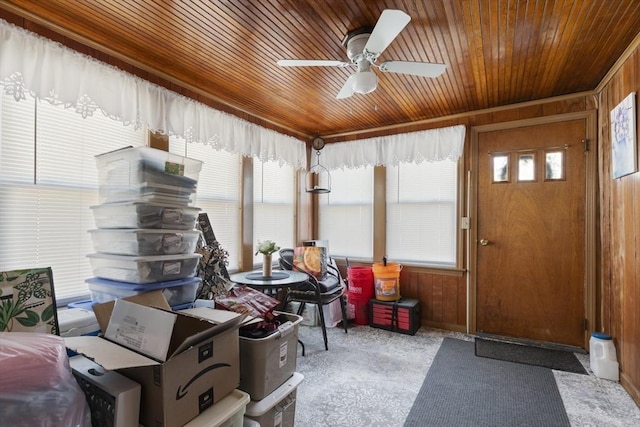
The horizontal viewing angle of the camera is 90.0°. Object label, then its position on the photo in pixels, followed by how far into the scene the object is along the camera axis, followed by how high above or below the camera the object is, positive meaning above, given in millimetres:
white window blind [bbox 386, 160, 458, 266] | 3643 +37
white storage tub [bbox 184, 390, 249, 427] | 1197 -773
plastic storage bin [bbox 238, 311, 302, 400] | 1525 -723
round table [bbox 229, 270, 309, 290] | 2680 -571
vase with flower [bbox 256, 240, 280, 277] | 2975 -369
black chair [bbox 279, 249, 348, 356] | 3123 -786
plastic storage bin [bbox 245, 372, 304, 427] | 1479 -927
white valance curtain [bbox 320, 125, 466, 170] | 3537 +805
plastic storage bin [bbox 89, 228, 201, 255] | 1954 -164
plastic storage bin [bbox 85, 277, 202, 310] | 1907 -463
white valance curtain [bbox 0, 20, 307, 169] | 1828 +866
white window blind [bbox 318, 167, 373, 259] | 4180 +17
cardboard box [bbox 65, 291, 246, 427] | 1121 -565
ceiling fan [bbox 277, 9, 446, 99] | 1943 +980
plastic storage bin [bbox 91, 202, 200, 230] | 1960 +3
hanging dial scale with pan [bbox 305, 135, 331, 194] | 4438 +574
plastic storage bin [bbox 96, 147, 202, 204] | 1972 +255
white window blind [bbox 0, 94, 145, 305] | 1888 +185
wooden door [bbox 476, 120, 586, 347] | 3018 -177
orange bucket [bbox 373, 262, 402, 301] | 3621 -759
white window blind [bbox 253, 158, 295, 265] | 3766 +149
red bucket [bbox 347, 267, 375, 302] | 3739 -794
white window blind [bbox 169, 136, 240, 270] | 3088 +250
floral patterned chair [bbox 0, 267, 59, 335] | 1377 -386
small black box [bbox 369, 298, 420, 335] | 3441 -1102
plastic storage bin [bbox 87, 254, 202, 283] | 1932 -329
